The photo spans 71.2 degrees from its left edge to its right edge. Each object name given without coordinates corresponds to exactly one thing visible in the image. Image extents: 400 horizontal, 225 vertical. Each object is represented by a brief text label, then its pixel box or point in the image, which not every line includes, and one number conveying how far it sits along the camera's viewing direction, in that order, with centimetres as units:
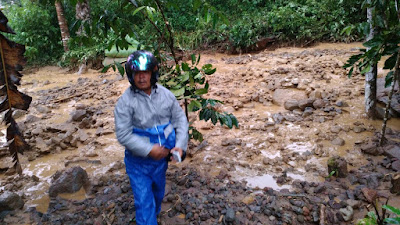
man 181
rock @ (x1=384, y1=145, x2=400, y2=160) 302
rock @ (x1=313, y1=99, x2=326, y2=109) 464
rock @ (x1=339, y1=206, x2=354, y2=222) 226
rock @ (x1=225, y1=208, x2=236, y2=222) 226
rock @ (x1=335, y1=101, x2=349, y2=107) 461
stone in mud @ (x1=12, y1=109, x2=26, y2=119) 552
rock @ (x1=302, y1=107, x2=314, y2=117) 451
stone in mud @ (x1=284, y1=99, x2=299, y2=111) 484
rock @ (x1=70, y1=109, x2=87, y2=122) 503
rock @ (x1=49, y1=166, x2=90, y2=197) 282
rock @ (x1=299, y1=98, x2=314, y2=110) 474
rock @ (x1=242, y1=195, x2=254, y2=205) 254
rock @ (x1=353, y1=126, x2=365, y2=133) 385
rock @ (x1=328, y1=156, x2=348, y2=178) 288
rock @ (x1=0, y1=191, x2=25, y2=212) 247
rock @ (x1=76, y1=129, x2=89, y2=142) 426
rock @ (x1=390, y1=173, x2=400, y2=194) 246
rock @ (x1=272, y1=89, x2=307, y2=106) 521
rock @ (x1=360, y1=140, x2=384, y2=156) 322
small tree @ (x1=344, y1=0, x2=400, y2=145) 277
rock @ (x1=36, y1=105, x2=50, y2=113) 574
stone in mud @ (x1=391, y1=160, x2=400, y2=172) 284
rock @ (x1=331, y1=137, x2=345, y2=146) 364
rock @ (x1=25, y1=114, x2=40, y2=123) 513
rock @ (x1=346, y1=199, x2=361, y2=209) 237
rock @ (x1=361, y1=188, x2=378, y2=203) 241
